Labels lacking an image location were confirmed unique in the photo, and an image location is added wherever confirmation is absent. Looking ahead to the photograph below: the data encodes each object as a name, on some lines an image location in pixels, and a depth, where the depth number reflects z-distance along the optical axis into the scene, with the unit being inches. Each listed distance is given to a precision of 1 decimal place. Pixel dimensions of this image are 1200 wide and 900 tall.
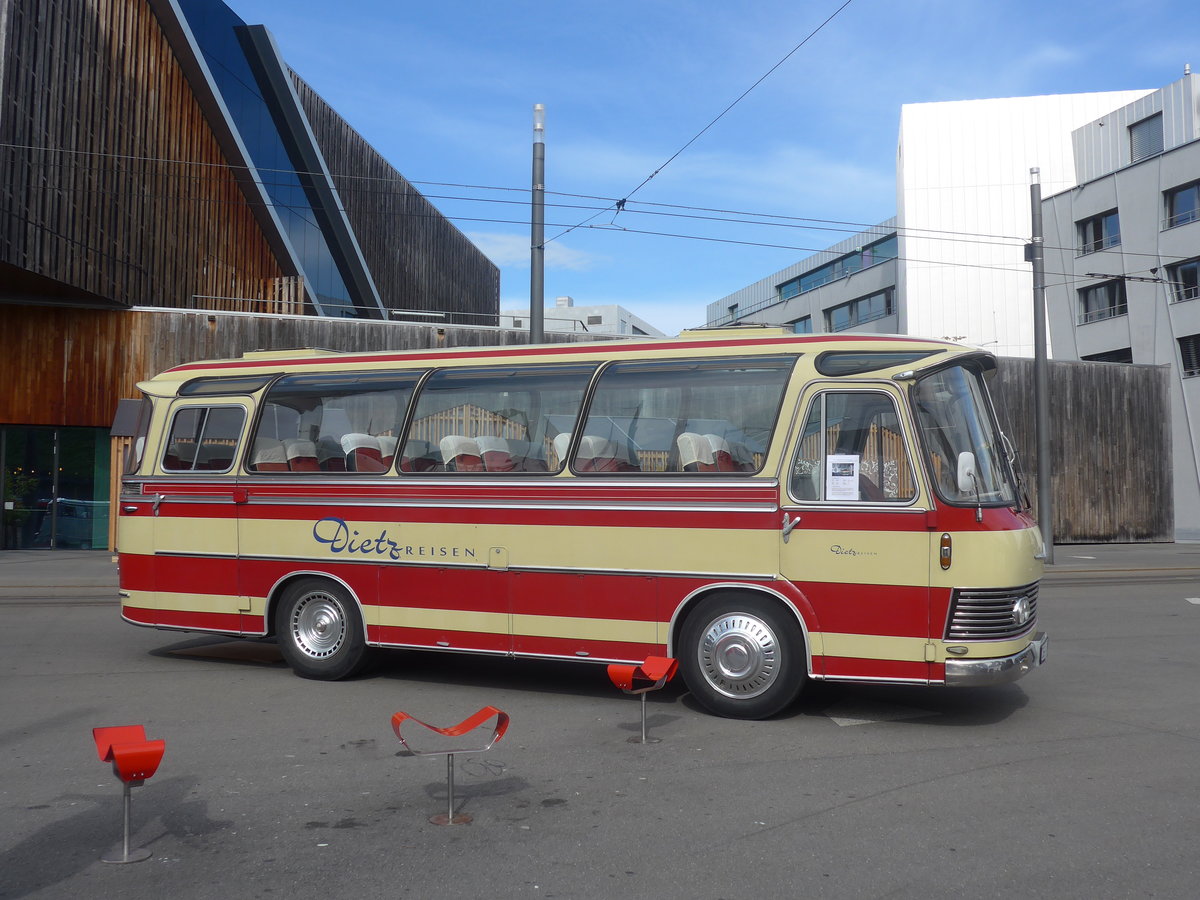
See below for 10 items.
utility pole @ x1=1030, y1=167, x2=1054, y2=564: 823.7
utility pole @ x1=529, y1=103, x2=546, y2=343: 669.3
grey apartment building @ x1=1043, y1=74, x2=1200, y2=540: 1483.8
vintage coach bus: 293.0
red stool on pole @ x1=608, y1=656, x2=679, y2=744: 280.2
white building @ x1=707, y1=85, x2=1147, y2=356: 1989.4
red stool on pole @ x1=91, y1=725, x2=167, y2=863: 188.2
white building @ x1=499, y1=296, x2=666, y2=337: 3980.1
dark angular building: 846.5
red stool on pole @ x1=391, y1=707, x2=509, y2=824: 213.9
